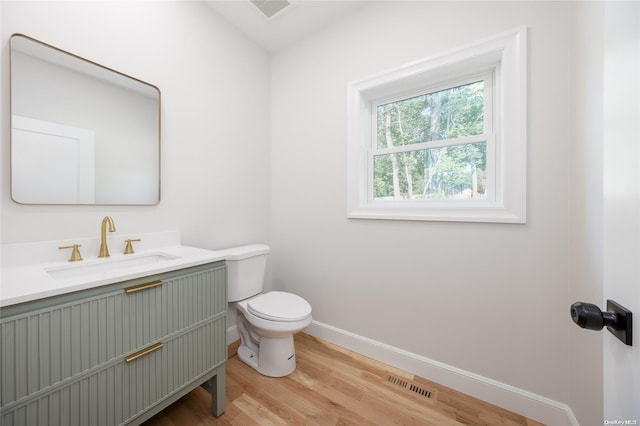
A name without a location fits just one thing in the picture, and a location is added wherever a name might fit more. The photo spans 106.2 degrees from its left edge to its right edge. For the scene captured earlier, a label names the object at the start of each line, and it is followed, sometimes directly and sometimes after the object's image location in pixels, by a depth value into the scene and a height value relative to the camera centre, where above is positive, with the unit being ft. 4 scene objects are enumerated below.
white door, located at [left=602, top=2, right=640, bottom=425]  1.26 +0.09
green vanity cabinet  2.43 -1.73
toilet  4.95 -2.14
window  4.28 +1.67
